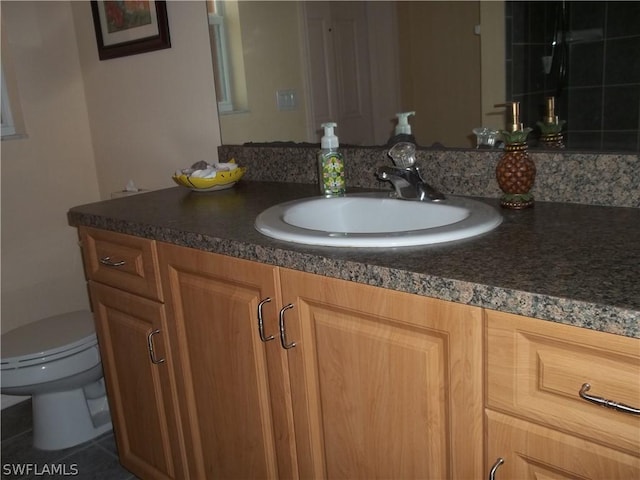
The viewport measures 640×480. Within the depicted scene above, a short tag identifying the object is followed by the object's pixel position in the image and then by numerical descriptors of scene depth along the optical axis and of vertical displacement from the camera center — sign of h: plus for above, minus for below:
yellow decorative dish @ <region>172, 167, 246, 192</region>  1.78 -0.21
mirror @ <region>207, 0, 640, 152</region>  1.19 +0.05
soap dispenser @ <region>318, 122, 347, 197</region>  1.48 -0.16
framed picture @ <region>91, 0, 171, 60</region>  2.11 +0.31
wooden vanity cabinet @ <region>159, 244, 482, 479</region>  0.93 -0.50
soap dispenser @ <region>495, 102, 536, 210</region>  1.23 -0.17
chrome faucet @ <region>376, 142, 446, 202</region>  1.34 -0.19
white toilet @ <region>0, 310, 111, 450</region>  1.98 -0.84
